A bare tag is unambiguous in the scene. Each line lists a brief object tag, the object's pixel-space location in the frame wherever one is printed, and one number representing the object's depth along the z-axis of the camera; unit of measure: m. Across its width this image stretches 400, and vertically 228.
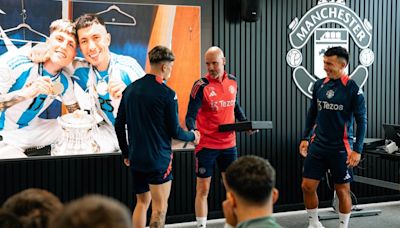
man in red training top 4.57
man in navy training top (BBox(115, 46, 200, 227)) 3.69
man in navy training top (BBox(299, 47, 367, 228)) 4.45
